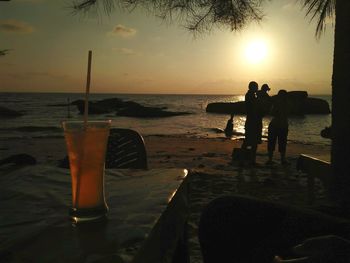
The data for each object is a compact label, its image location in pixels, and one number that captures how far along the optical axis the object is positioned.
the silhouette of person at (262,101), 5.81
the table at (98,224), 0.59
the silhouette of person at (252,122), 5.68
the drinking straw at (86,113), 0.77
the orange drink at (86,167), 0.76
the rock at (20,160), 1.78
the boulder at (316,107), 35.53
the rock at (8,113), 26.80
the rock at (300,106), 34.22
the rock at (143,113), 27.48
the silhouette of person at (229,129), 11.64
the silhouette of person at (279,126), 6.05
